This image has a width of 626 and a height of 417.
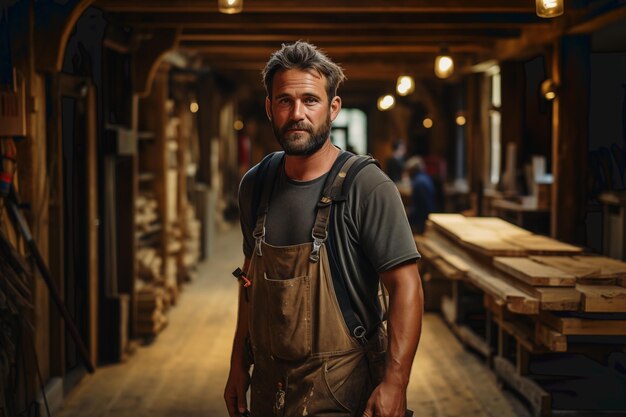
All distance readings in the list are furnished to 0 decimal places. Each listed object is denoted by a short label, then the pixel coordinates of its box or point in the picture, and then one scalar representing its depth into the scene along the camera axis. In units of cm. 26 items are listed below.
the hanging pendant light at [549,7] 538
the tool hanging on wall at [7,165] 500
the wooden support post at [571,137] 813
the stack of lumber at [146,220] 924
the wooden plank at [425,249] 825
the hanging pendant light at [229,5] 563
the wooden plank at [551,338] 490
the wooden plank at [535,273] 504
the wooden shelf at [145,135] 937
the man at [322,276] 280
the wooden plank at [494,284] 508
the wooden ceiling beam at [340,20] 807
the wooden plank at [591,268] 509
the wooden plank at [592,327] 481
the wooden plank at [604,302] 468
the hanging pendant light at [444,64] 905
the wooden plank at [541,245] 609
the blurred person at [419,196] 1230
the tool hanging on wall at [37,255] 517
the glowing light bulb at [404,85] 1090
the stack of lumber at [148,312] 834
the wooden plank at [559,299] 482
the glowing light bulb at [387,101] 1391
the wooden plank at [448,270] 692
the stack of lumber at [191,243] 1212
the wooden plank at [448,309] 873
